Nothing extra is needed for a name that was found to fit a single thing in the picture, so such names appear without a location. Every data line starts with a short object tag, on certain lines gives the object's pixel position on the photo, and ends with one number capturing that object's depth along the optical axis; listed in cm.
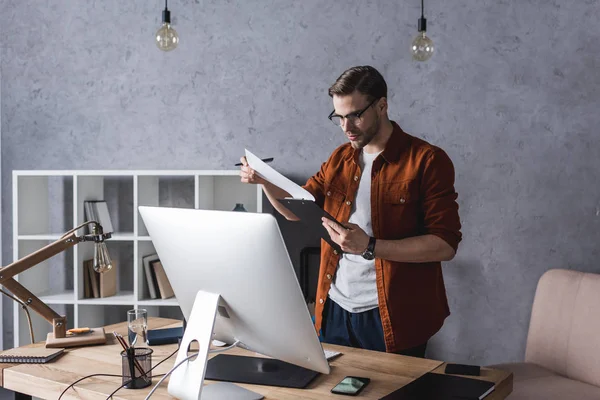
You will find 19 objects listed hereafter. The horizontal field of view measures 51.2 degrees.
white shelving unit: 351
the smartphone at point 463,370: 165
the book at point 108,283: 357
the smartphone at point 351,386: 148
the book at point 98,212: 359
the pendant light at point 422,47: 304
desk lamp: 194
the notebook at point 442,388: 146
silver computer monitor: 132
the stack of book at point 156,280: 351
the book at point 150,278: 352
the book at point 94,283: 357
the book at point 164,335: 195
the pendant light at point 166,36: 306
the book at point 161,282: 350
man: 210
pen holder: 154
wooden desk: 151
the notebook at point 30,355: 177
